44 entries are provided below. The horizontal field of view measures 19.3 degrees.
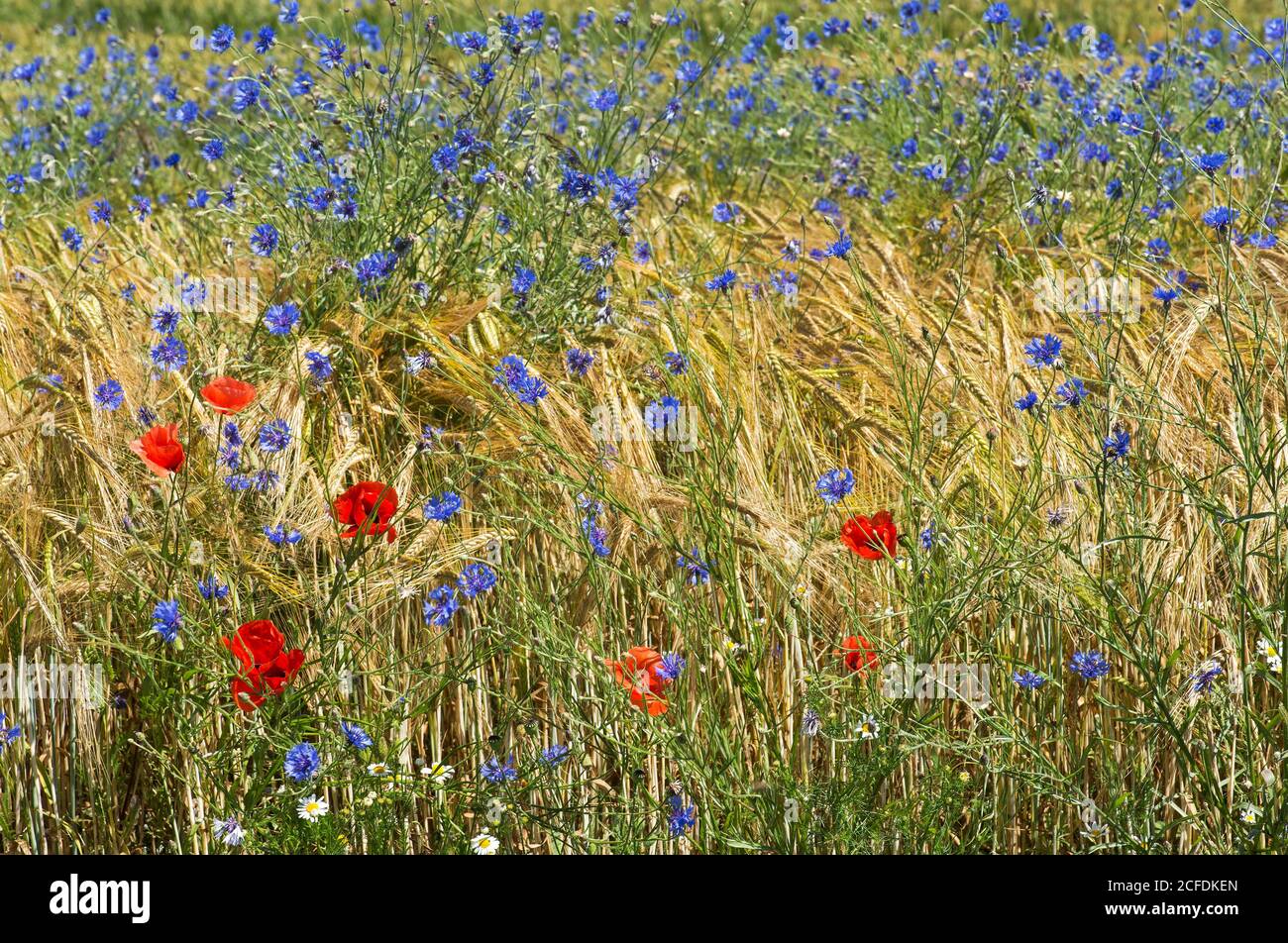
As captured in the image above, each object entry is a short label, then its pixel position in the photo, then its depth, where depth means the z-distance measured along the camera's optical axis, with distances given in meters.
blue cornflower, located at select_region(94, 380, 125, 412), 3.02
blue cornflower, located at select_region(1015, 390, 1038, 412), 2.93
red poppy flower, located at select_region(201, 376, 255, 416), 2.88
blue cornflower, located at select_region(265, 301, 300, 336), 3.15
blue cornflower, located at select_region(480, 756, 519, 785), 2.84
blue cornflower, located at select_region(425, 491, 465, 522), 2.86
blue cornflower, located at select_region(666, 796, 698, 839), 2.80
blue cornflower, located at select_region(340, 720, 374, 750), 2.81
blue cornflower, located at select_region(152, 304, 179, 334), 3.08
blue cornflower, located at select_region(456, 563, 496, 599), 2.91
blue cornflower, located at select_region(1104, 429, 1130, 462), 2.84
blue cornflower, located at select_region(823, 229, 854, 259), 3.15
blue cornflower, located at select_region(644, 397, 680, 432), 3.06
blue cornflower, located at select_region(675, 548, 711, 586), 2.82
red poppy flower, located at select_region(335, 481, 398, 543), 2.85
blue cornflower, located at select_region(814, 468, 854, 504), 2.96
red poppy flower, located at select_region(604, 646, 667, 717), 2.81
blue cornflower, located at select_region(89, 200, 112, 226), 3.58
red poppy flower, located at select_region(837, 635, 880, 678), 2.83
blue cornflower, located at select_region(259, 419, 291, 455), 2.97
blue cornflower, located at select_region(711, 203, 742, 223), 3.60
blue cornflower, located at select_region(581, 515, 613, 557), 2.92
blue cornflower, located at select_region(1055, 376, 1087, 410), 2.88
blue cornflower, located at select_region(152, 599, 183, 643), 2.80
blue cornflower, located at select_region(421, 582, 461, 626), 2.87
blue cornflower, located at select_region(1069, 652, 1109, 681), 2.88
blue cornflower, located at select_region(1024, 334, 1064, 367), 3.02
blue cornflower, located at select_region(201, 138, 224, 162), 3.49
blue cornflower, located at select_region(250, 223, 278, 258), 3.22
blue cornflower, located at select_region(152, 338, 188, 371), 3.05
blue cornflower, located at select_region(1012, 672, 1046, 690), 2.85
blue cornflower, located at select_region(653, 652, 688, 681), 2.85
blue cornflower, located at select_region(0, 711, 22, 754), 2.86
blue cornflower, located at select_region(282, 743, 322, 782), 2.80
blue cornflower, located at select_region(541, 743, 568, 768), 2.82
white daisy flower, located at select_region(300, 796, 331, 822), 2.82
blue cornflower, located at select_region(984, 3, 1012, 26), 3.65
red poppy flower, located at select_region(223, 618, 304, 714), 2.81
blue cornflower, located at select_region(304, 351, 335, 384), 3.10
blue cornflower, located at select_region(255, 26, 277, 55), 3.35
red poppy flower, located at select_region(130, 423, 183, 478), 2.83
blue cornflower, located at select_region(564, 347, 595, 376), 3.14
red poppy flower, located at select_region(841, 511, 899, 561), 2.84
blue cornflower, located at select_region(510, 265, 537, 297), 3.22
